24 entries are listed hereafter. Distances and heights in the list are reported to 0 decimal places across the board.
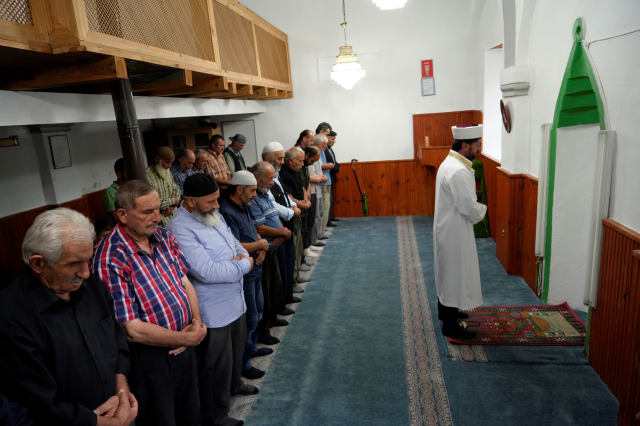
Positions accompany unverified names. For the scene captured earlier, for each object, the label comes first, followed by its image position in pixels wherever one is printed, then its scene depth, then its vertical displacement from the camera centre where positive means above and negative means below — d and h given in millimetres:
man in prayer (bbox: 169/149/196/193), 5535 -347
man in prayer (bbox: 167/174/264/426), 2555 -845
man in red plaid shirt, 2045 -773
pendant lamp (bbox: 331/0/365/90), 6582 +886
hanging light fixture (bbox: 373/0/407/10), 4711 +1314
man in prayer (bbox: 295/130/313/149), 6562 -129
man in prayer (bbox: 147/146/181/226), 4949 -443
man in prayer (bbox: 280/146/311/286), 4938 -643
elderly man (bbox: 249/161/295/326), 3783 -828
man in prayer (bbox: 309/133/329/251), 6330 -842
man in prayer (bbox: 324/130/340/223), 7481 -541
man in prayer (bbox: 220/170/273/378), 3225 -772
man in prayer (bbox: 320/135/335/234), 7086 -1006
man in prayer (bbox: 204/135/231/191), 6234 -392
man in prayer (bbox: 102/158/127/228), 4344 -506
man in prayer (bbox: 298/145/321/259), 5625 -849
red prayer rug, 3488 -1774
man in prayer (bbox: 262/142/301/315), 4297 -944
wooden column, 3301 +109
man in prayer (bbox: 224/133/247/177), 6648 -287
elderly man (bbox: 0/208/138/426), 1508 -696
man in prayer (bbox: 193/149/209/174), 5805 -314
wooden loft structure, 2639 +723
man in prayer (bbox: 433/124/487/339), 3553 -994
